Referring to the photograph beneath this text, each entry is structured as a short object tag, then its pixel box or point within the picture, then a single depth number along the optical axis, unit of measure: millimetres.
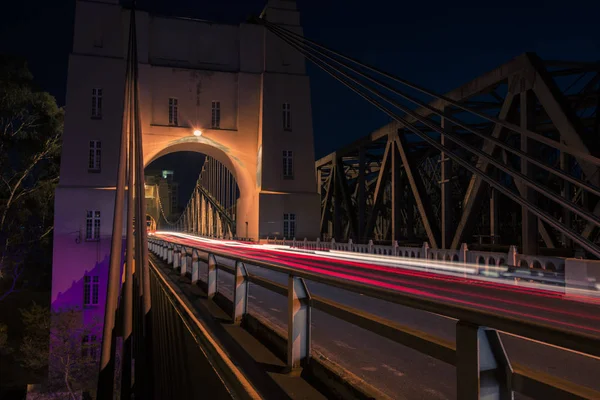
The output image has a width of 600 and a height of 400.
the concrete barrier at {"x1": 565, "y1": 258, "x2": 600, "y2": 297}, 10977
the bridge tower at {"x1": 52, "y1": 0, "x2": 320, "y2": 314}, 37625
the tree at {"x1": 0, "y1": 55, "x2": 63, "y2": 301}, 38688
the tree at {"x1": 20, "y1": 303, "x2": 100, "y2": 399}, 31125
